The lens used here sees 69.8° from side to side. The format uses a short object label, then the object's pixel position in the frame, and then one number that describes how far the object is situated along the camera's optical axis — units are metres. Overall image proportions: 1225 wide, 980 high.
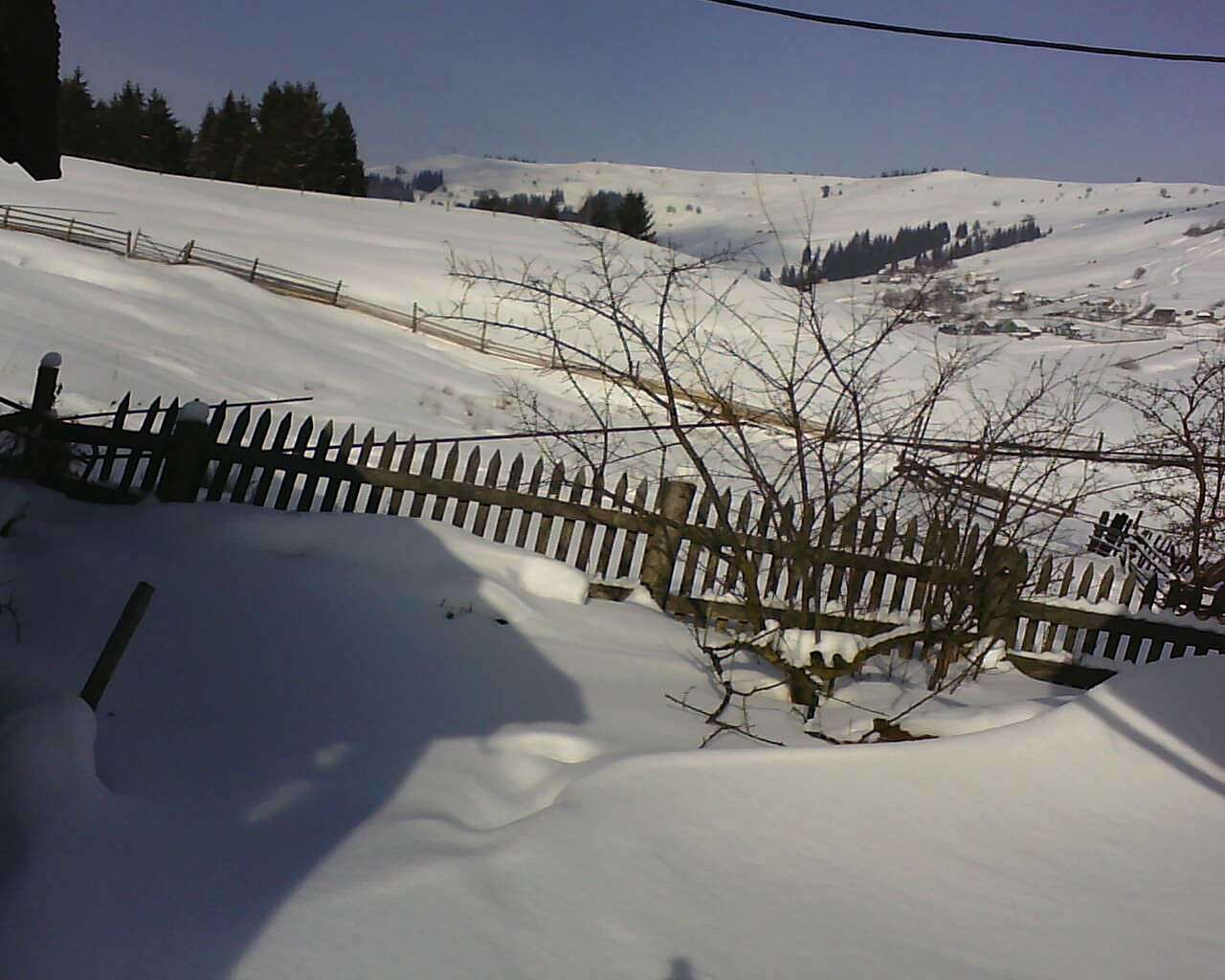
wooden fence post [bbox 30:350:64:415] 5.75
